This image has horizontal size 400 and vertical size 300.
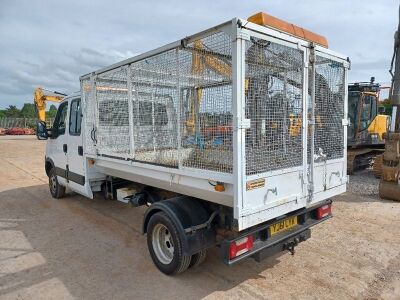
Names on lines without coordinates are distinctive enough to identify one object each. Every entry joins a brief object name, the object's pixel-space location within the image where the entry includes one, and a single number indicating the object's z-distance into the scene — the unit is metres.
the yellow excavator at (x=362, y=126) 10.14
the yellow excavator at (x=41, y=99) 22.41
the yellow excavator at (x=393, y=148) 6.98
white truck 2.91
